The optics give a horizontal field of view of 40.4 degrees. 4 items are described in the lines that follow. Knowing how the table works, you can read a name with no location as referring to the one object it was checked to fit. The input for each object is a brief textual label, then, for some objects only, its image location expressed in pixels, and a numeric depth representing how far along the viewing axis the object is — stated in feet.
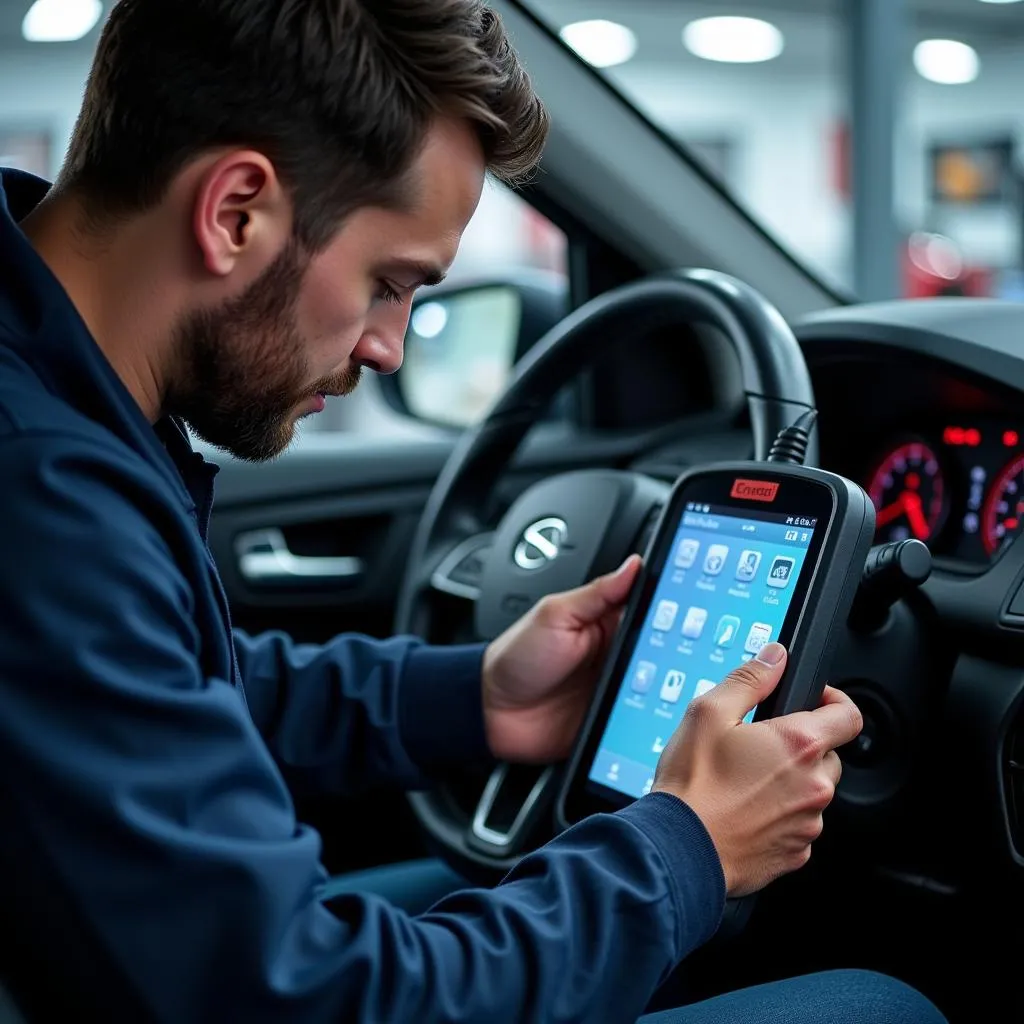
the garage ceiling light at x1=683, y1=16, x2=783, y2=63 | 28.35
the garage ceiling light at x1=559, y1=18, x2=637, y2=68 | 28.22
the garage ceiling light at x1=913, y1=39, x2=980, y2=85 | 30.81
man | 2.06
